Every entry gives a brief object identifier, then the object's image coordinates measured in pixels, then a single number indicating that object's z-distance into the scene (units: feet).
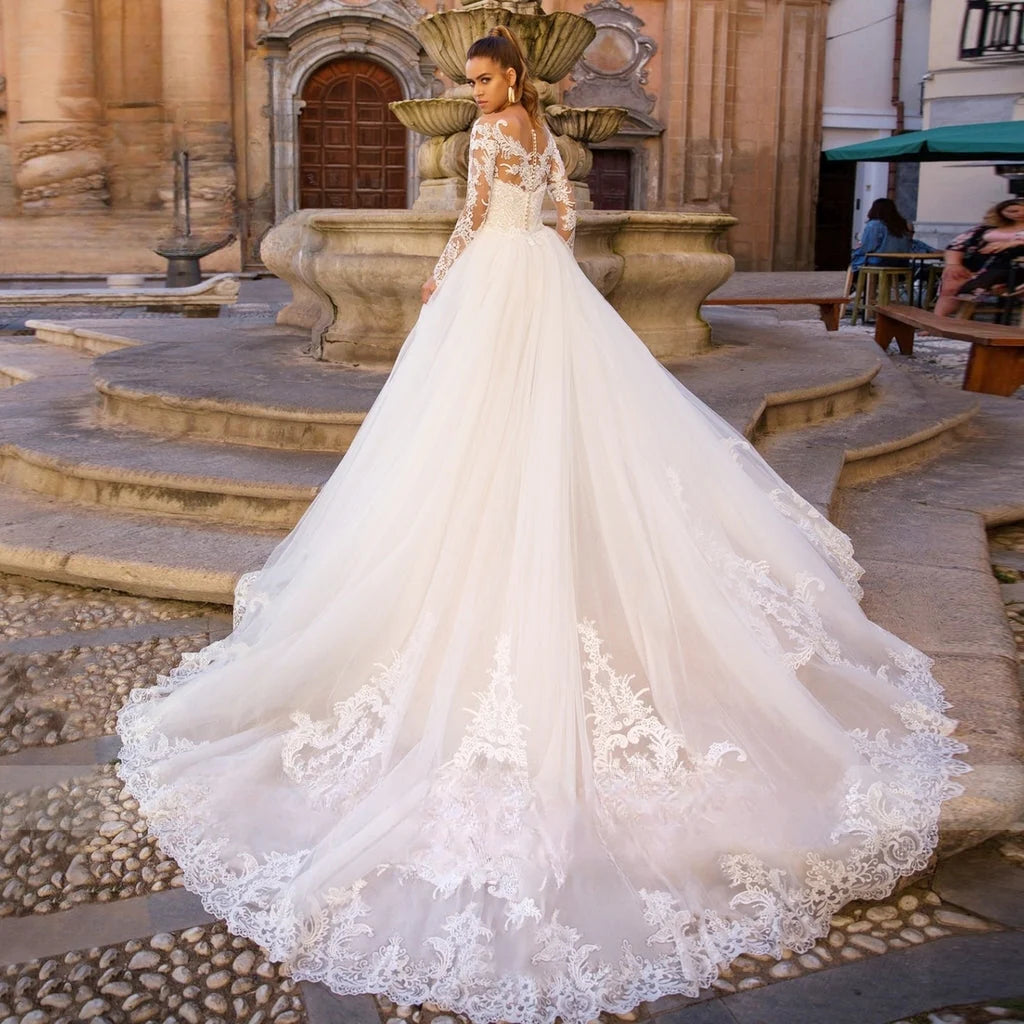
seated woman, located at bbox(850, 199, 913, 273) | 43.80
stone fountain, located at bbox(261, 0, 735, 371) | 20.01
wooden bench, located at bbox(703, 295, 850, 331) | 35.98
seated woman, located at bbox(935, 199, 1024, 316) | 32.09
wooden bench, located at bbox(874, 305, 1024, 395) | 24.68
